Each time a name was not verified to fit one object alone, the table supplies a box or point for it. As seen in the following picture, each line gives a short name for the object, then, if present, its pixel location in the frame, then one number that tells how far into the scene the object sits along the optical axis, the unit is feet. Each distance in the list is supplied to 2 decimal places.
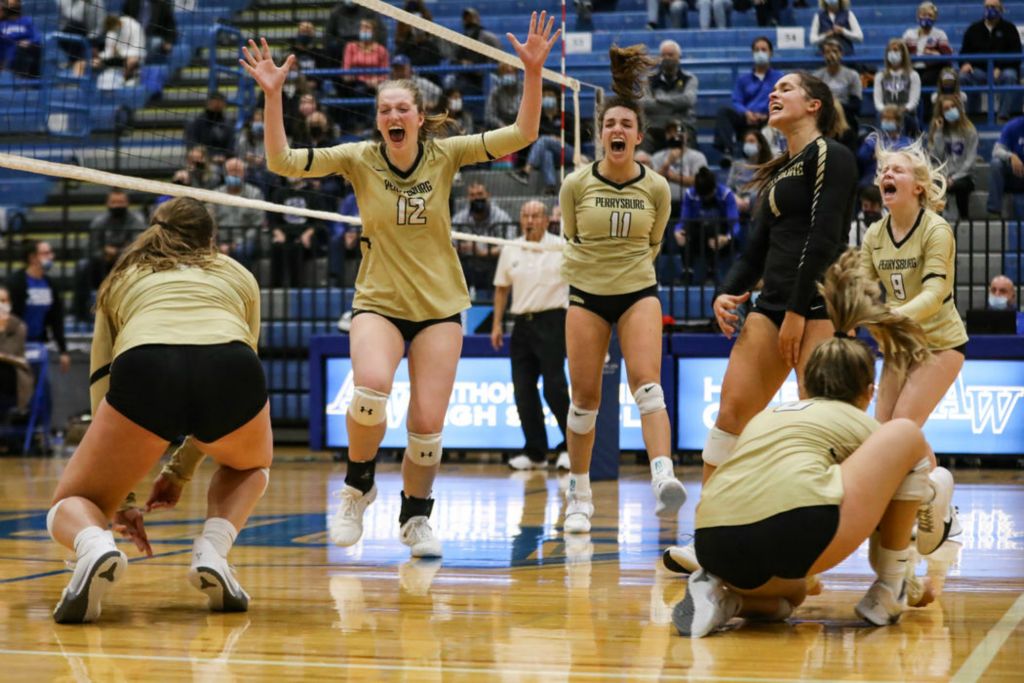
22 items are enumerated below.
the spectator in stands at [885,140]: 43.21
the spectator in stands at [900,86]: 44.86
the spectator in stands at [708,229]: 39.22
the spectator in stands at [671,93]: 47.03
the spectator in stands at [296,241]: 41.47
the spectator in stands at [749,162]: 41.75
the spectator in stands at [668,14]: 54.44
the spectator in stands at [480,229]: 40.83
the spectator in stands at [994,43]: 47.44
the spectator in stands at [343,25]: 45.74
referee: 33.40
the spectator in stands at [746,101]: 47.09
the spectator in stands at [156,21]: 48.65
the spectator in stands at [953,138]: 42.73
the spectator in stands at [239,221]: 41.98
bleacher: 42.34
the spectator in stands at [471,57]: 45.70
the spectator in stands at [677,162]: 42.98
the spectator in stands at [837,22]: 49.27
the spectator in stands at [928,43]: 47.21
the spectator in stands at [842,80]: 45.24
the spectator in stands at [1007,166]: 42.34
